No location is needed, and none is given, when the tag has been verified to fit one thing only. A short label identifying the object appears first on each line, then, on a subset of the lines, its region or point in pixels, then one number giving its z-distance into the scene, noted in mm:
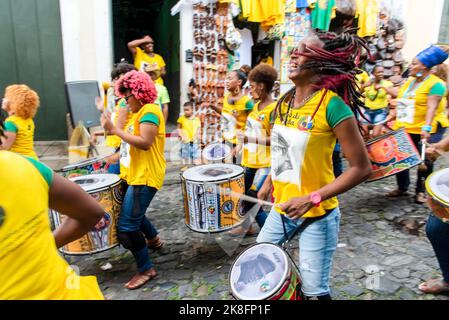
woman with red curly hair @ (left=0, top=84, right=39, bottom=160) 4020
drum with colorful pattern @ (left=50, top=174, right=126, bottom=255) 2984
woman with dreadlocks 1908
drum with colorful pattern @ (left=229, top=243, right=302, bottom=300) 1658
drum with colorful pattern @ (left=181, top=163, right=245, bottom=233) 3275
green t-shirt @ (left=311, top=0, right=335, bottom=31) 8250
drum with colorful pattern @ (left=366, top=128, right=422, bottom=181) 4234
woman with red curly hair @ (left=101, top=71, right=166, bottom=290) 2984
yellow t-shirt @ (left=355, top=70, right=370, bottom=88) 6681
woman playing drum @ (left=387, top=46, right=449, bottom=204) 4457
